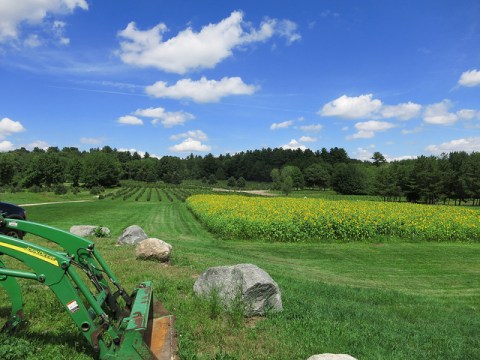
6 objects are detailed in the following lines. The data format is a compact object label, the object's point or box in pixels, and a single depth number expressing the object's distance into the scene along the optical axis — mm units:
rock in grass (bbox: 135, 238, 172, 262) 9484
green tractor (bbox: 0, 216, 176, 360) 3572
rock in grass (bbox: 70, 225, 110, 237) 15657
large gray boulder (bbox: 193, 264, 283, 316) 5961
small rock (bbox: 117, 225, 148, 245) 13732
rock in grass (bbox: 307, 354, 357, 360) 3850
